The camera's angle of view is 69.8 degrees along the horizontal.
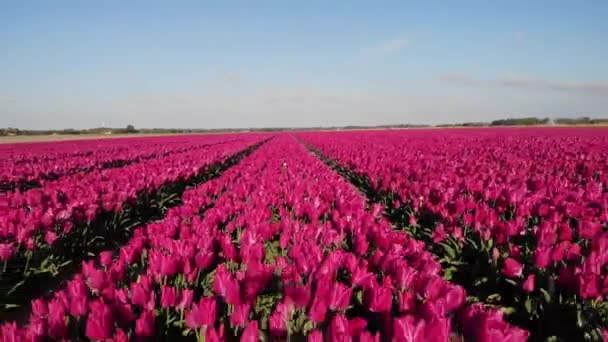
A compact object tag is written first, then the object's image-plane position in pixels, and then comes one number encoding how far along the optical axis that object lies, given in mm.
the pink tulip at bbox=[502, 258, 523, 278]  2740
